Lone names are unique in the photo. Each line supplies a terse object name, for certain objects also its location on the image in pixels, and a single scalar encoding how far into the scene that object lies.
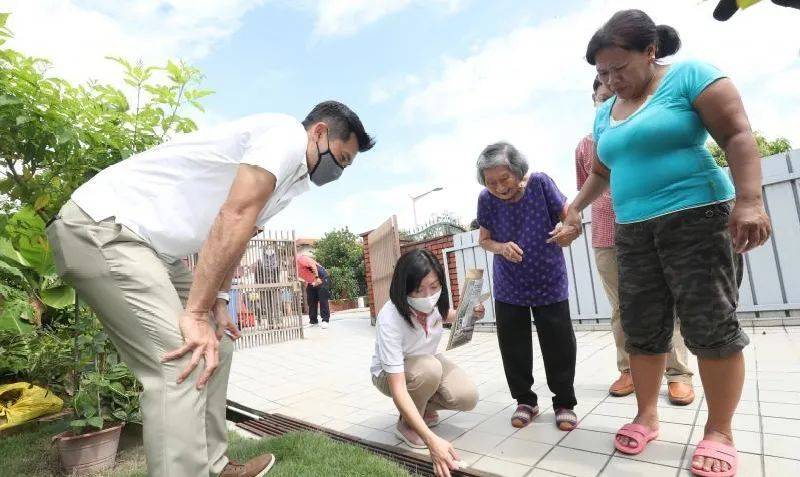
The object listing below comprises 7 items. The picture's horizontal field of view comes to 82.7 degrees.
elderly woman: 2.40
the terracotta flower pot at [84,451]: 2.45
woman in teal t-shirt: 1.62
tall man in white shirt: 1.32
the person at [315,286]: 9.69
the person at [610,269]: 2.60
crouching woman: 2.23
